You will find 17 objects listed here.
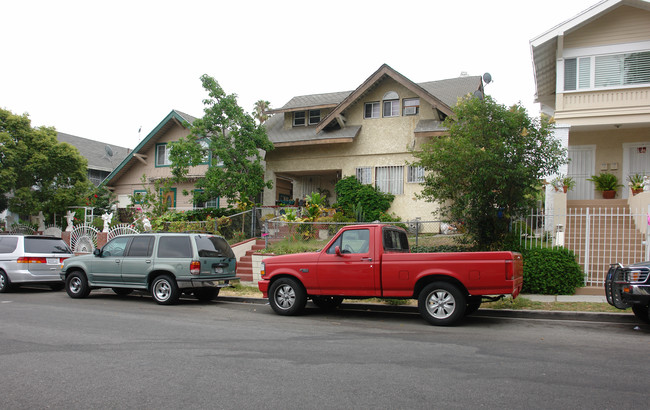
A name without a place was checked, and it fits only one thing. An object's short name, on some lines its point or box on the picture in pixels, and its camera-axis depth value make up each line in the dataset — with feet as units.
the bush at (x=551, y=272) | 38.27
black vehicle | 26.37
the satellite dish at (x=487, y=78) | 63.26
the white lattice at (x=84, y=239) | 68.59
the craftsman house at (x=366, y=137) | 66.95
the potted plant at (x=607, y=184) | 58.29
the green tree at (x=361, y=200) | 66.54
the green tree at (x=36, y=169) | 77.05
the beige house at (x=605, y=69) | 53.98
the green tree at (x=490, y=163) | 37.58
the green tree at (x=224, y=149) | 66.59
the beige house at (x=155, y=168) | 84.84
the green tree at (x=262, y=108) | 96.25
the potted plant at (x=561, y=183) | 48.68
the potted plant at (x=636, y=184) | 50.29
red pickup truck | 27.55
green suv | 38.17
